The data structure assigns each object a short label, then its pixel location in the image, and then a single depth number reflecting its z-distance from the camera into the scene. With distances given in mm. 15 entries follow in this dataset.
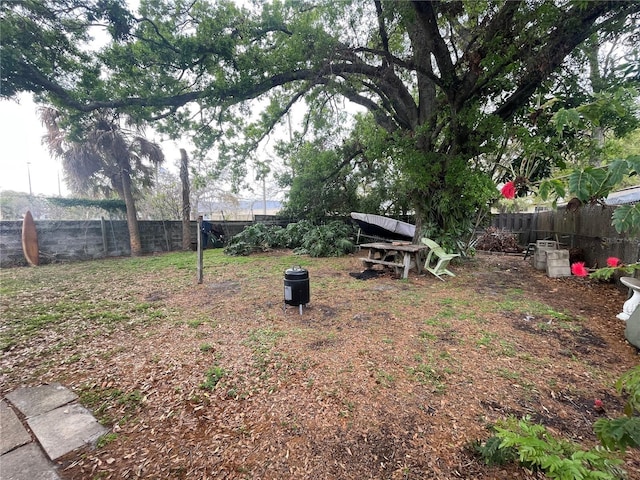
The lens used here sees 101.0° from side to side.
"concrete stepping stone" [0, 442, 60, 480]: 1378
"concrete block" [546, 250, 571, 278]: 5082
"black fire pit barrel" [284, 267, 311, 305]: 3410
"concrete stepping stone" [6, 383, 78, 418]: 1872
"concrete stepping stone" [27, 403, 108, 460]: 1558
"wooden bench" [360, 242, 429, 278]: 5352
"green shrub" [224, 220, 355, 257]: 8547
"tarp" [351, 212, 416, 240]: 8545
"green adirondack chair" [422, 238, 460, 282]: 5297
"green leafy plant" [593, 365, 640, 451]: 727
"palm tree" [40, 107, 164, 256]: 7602
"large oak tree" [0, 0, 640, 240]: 3965
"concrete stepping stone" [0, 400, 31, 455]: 1570
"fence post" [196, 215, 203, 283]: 4832
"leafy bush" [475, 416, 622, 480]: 859
